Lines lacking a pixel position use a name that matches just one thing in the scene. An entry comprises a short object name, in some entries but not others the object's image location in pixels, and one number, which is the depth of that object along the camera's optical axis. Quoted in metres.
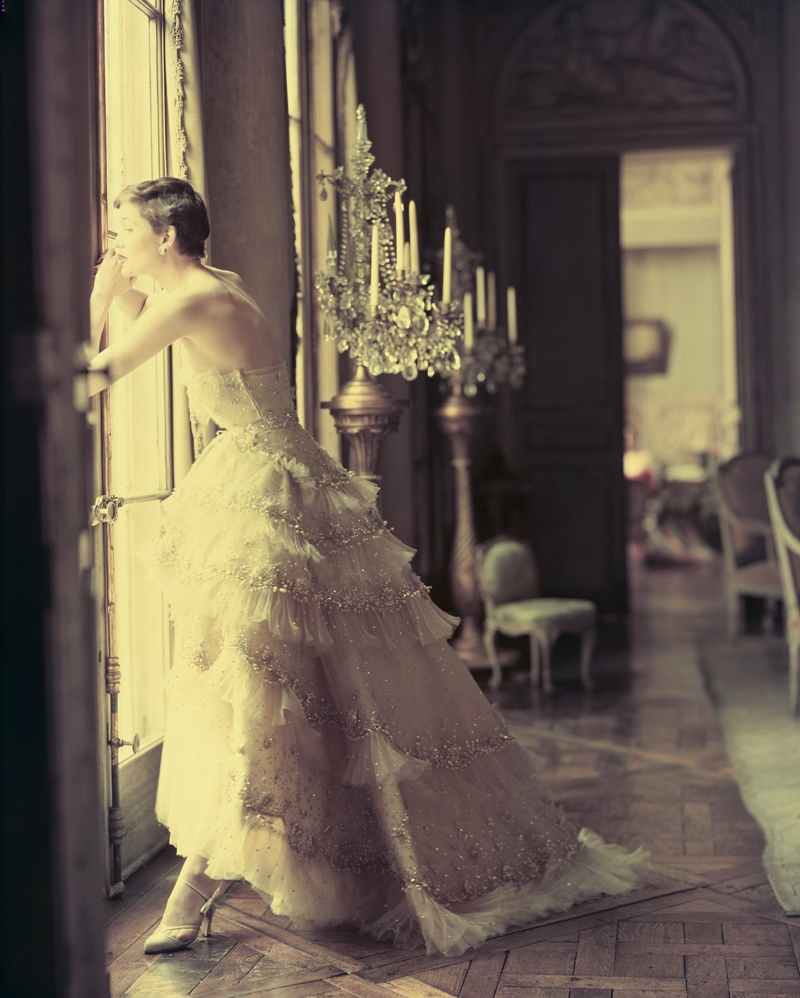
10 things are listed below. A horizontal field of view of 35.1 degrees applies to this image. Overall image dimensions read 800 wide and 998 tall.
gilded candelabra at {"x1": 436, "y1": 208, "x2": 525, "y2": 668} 5.79
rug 3.27
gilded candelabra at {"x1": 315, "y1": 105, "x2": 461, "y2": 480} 3.64
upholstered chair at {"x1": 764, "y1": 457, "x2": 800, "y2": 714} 4.79
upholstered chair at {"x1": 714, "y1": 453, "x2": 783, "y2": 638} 6.52
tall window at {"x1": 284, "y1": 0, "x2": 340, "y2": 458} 4.74
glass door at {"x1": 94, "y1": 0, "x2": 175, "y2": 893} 3.13
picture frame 13.70
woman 2.66
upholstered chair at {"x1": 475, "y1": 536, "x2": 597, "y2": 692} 5.55
